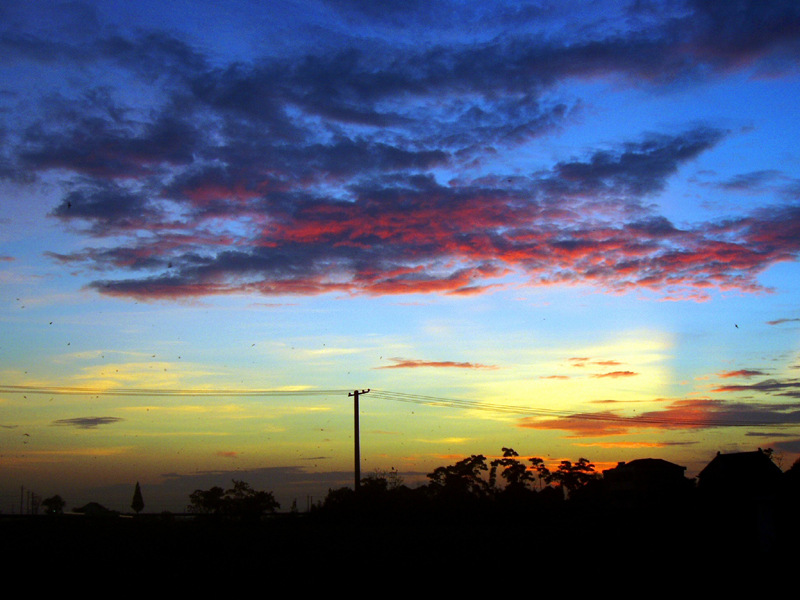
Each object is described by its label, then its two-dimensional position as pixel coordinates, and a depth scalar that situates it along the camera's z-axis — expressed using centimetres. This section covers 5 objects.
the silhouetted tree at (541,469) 9381
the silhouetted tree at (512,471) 8694
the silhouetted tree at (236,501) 6190
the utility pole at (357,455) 4884
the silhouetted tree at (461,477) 8068
